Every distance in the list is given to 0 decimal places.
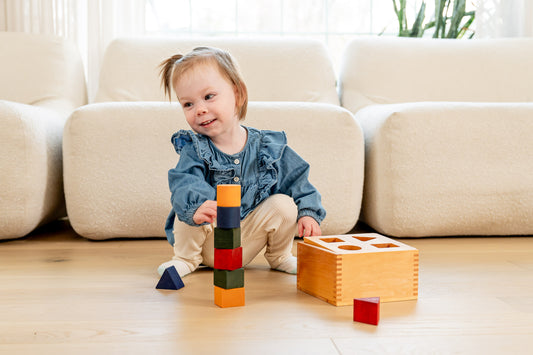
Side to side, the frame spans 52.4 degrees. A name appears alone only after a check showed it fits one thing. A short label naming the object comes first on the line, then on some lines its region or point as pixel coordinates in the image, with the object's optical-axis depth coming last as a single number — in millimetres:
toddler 1127
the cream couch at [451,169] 1561
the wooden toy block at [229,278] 929
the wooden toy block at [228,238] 921
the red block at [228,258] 920
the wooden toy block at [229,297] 934
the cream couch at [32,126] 1462
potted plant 2453
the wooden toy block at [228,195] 919
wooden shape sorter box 962
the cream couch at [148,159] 1511
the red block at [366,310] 847
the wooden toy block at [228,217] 922
